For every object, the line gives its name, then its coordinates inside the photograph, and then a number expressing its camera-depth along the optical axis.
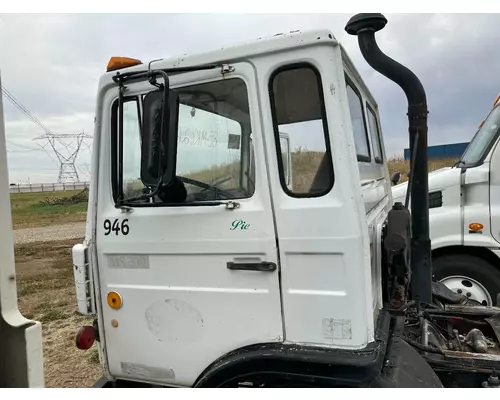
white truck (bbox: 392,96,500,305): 4.25
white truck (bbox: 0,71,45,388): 1.20
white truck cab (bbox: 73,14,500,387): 1.89
